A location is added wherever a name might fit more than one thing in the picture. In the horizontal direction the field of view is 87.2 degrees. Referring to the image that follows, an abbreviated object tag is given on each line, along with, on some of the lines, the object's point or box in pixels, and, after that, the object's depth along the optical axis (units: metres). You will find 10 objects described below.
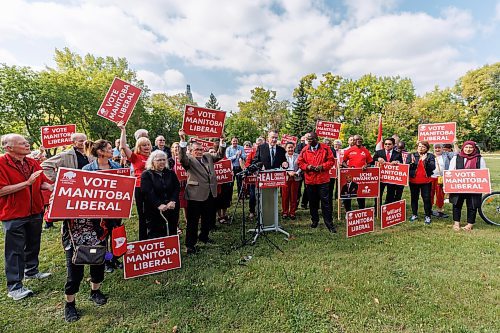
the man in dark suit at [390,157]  6.79
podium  5.47
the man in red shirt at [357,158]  6.63
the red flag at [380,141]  8.89
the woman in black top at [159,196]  4.08
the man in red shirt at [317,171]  5.89
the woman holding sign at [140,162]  4.54
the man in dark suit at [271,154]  6.49
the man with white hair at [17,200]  3.33
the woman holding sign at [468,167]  5.78
